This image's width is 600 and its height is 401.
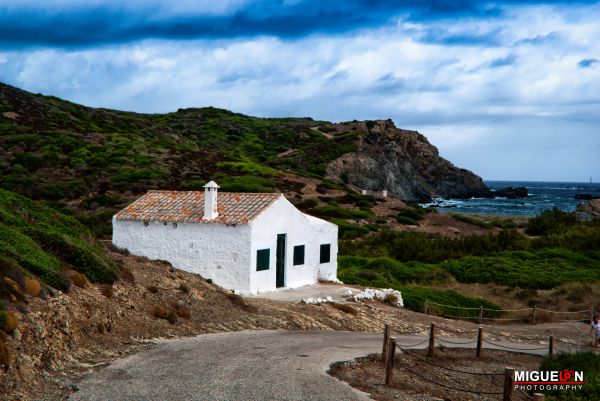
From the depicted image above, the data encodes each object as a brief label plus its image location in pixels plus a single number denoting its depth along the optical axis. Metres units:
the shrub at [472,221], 60.94
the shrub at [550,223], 53.09
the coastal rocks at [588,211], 58.95
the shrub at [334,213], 56.69
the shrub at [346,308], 23.28
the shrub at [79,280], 16.50
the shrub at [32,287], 13.97
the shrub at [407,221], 60.14
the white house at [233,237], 25.11
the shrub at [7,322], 11.82
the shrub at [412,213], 62.28
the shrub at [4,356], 10.88
